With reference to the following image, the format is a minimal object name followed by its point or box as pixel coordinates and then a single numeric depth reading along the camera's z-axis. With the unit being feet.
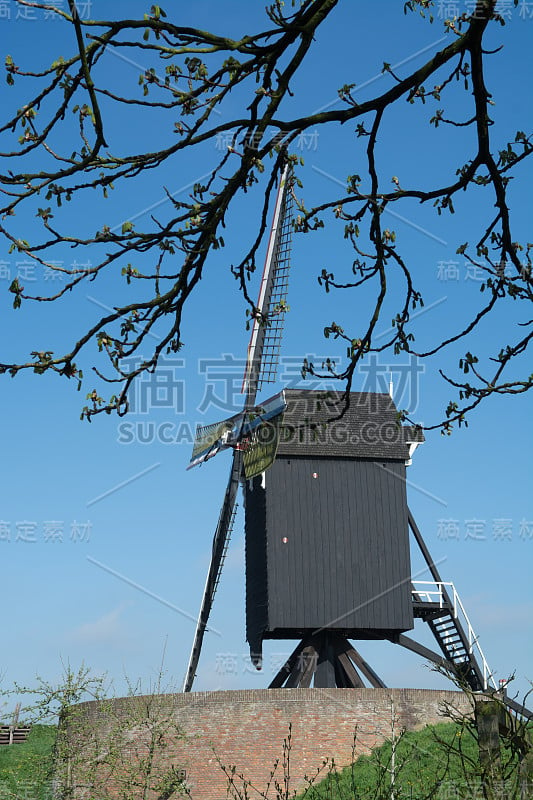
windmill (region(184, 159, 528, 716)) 69.38
